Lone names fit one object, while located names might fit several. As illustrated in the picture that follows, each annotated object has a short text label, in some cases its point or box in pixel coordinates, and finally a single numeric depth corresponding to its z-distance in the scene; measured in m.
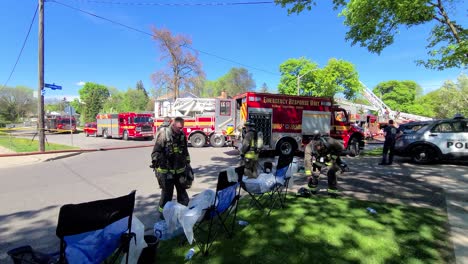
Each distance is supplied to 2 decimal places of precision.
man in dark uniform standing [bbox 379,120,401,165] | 10.95
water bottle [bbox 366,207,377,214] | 5.06
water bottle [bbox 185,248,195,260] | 3.43
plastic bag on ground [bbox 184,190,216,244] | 3.19
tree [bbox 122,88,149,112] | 77.75
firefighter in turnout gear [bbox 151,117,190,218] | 4.68
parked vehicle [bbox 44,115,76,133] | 40.25
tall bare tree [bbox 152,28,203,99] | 39.38
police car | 10.56
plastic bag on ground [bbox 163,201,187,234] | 3.42
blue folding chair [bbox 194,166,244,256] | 3.53
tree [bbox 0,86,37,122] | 59.59
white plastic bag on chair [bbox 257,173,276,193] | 5.14
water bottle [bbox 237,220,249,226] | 4.50
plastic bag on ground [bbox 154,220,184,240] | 3.68
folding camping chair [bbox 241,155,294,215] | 5.23
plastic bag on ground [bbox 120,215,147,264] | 2.76
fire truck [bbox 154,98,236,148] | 15.64
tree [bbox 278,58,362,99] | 41.78
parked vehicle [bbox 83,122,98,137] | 32.49
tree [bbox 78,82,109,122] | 63.69
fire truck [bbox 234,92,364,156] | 12.84
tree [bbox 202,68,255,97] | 68.28
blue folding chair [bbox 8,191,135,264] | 2.20
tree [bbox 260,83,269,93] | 82.78
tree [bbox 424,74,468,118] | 44.51
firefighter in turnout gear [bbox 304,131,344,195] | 6.00
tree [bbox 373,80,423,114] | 76.56
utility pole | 14.12
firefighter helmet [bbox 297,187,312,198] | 6.11
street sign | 14.74
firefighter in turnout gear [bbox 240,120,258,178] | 7.00
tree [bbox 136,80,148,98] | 95.05
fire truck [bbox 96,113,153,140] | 24.88
